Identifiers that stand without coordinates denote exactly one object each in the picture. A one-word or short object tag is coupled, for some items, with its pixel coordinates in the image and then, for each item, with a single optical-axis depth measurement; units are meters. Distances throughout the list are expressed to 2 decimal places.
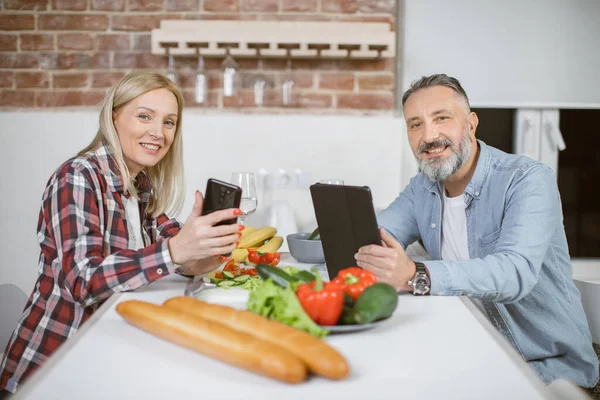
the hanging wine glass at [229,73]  2.97
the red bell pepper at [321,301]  0.94
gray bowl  1.67
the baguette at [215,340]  0.77
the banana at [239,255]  1.67
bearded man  1.32
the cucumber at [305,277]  1.05
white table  0.77
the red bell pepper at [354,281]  1.03
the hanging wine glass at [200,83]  2.97
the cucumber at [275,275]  1.03
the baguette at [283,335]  0.78
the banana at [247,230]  1.97
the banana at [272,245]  1.82
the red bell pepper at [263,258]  1.57
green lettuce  0.88
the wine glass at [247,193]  1.68
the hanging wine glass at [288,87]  3.02
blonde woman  1.26
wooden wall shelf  2.85
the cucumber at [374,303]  0.96
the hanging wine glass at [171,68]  2.96
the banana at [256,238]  1.86
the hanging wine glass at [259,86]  3.02
